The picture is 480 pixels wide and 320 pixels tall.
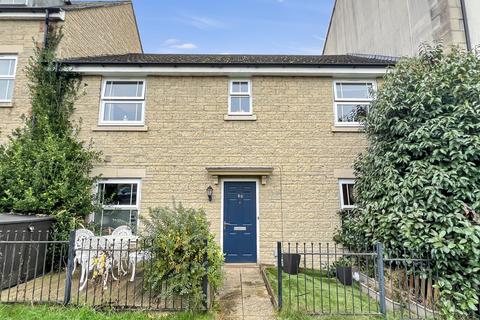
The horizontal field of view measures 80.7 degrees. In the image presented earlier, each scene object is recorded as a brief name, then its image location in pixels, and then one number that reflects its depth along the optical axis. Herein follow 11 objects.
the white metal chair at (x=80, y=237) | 5.71
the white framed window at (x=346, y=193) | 8.09
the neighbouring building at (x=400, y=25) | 8.37
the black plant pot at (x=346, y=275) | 6.22
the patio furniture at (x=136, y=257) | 4.91
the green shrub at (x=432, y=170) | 4.96
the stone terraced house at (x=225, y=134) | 7.96
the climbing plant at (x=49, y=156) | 6.90
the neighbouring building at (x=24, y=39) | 8.24
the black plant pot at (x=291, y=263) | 6.61
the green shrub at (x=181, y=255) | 4.51
